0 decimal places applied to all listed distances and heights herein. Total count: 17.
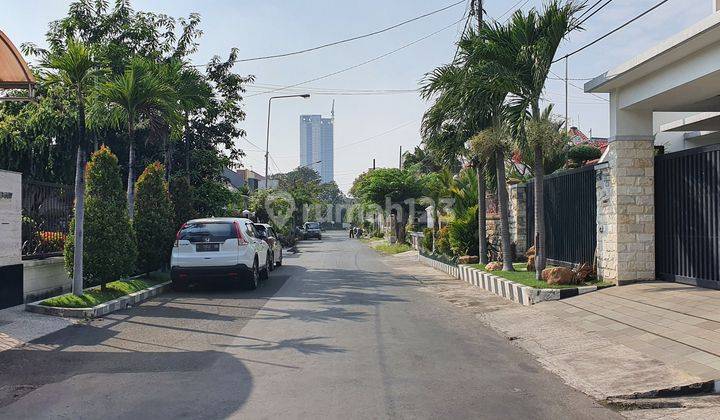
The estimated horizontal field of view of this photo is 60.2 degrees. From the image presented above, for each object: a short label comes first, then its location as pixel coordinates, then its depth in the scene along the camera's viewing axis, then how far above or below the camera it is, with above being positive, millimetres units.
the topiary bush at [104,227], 11336 -68
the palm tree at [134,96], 13383 +2811
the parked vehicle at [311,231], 58006 -804
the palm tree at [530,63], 12242 +3205
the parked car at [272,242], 19500 -645
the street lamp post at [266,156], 41094 +4412
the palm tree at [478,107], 12945 +2714
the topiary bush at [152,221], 14508 +58
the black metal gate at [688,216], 10141 +71
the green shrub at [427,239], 27312 -774
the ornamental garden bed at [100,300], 9804 -1328
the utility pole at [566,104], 14710 +5411
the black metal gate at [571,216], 13281 +111
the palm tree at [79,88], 10633 +2395
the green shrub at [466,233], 19875 -372
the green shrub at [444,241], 22442 -729
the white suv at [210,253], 13375 -647
